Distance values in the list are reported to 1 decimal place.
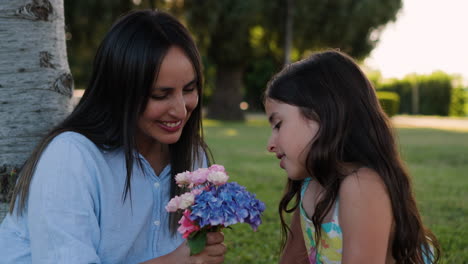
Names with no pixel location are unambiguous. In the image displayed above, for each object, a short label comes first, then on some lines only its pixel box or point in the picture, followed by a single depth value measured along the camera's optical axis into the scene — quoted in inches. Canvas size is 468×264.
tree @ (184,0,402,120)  797.2
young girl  86.8
